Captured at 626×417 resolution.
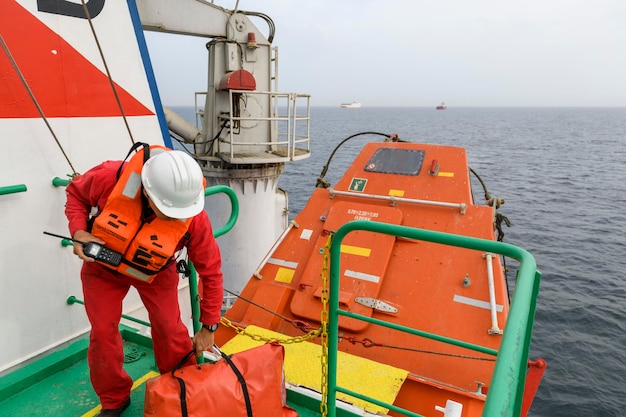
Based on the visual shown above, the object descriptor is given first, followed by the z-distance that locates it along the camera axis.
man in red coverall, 1.95
